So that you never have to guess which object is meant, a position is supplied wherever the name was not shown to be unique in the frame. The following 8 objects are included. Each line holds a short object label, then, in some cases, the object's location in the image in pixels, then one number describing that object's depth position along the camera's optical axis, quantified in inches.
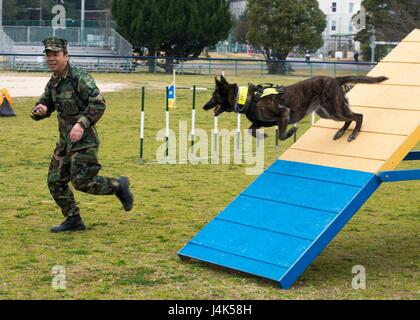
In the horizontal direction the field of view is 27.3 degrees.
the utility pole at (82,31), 1752.0
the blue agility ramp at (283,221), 253.8
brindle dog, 301.1
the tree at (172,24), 1635.1
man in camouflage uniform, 298.5
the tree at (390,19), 1759.4
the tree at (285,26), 1769.2
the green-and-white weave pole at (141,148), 511.9
